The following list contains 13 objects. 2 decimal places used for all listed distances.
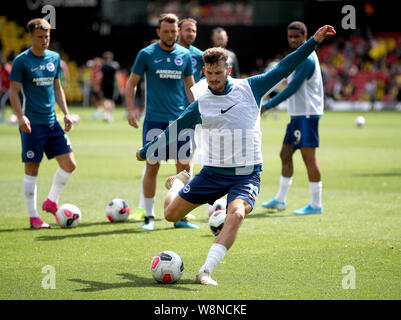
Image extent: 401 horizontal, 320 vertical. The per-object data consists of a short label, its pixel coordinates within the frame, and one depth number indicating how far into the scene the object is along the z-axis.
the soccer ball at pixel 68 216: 16.25
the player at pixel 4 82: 44.59
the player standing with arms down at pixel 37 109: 15.89
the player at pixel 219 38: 20.61
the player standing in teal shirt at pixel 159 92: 16.36
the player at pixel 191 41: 17.77
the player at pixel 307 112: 18.09
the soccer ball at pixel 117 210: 17.08
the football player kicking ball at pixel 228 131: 11.71
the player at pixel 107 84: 55.29
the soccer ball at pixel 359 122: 50.69
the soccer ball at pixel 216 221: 14.98
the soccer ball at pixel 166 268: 11.15
